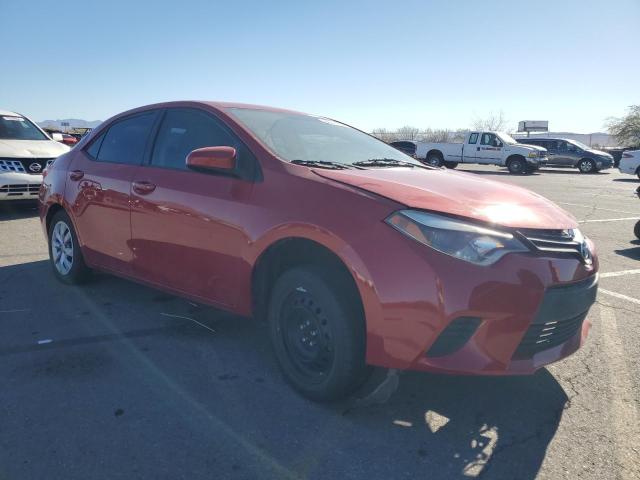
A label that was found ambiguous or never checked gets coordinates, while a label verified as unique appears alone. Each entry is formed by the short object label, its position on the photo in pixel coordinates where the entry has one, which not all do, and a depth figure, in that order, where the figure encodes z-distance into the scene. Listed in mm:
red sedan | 2396
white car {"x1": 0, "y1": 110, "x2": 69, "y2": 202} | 8172
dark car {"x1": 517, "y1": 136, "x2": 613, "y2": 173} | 26203
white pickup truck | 24297
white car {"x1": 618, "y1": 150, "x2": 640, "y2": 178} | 20531
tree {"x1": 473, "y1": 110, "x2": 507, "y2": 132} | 77050
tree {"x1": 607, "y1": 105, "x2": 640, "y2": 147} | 44469
